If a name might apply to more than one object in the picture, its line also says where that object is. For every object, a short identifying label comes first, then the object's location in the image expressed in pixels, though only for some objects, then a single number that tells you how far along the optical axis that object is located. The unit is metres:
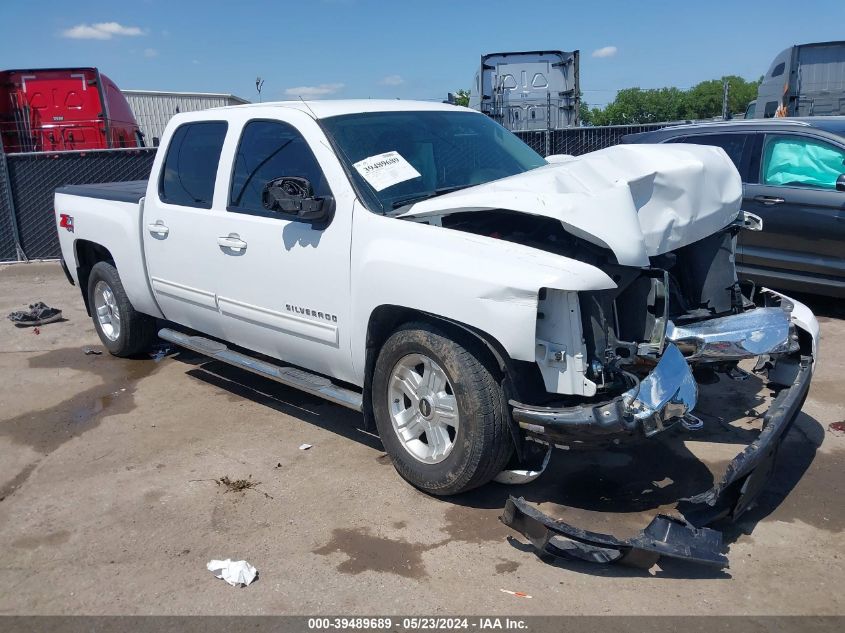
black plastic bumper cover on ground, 3.09
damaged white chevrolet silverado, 3.34
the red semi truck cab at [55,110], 13.77
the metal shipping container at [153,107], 26.61
